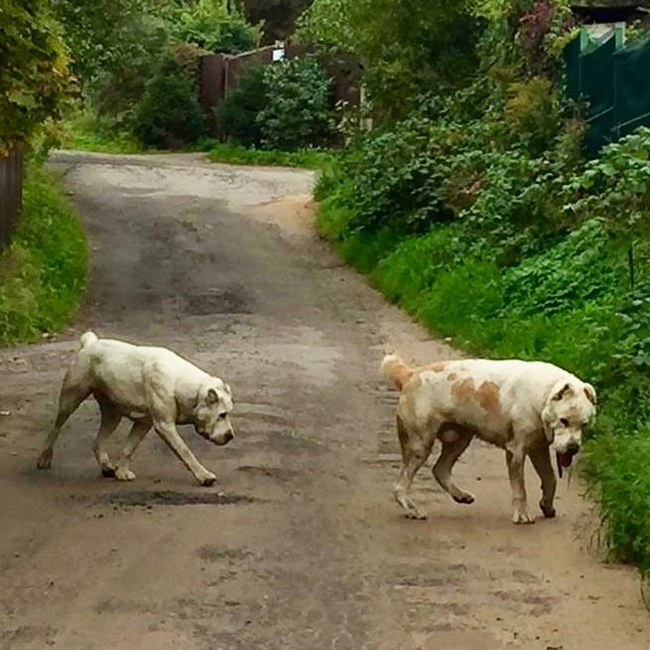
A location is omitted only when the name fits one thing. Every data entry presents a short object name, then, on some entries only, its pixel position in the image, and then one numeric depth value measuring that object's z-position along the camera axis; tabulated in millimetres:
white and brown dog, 8625
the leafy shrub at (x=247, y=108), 39219
